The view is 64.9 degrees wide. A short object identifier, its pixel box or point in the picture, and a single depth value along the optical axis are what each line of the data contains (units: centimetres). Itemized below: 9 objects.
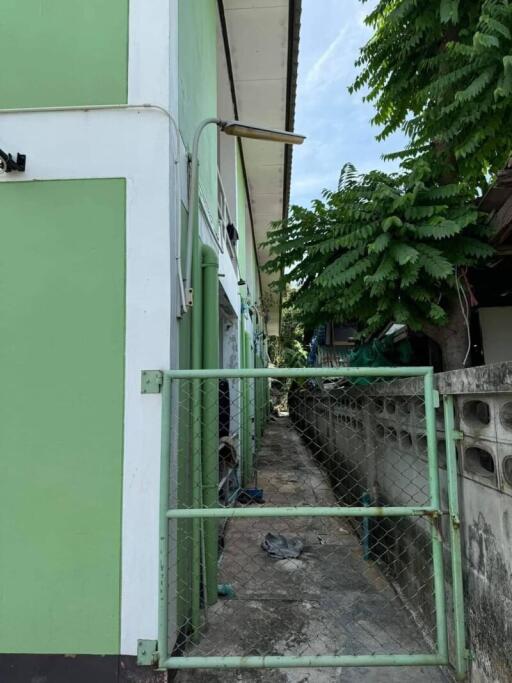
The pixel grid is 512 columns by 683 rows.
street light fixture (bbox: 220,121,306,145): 277
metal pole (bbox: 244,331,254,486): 646
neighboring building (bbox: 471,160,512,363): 424
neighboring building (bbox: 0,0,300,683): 212
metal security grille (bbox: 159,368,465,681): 204
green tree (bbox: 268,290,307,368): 1777
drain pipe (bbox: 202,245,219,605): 271
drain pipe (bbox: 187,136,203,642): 250
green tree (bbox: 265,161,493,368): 289
